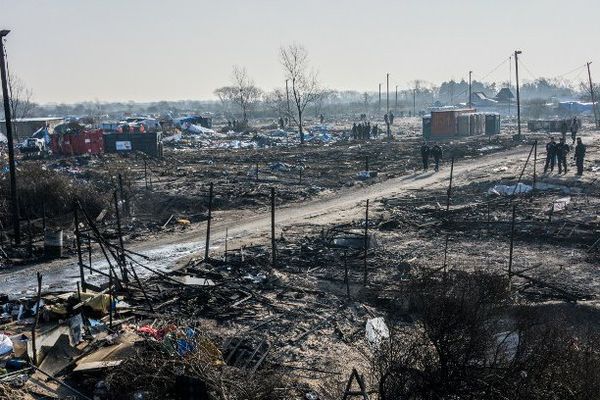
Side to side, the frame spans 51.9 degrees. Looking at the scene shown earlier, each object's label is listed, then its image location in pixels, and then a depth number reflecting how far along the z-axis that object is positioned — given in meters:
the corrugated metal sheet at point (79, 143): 38.38
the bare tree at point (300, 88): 51.14
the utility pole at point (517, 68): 41.74
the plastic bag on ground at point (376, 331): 9.95
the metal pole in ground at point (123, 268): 12.20
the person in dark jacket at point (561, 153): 25.80
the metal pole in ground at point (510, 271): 12.04
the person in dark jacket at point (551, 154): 26.08
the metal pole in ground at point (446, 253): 13.80
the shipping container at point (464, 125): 50.00
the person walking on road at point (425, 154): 29.64
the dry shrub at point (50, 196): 19.78
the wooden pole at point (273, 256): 14.11
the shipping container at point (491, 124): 51.56
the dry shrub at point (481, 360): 6.77
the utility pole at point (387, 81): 80.25
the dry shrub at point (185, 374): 7.50
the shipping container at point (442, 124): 49.16
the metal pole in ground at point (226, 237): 15.98
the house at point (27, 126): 59.34
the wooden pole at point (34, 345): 8.59
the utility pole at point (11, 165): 16.31
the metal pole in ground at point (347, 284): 12.10
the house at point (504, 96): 100.22
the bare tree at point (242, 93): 80.62
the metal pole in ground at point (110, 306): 10.06
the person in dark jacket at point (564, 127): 39.76
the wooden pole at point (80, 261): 12.15
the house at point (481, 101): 93.50
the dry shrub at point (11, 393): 7.51
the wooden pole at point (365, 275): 12.41
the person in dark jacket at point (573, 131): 37.16
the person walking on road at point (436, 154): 29.55
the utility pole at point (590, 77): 52.98
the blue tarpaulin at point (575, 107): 84.24
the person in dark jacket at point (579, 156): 25.38
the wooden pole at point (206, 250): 14.37
